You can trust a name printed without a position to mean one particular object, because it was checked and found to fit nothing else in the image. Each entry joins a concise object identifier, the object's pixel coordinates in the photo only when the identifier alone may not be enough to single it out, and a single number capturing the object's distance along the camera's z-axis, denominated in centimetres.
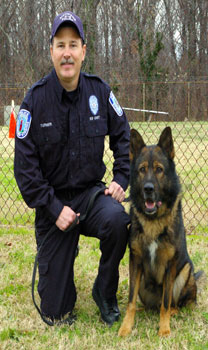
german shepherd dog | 287
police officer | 297
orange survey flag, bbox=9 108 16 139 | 825
